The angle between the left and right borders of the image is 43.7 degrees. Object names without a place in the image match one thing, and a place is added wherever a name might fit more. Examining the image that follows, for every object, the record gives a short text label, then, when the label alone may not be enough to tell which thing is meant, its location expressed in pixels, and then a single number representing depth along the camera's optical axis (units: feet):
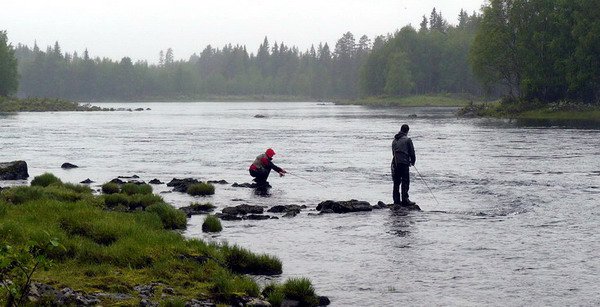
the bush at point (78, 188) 91.53
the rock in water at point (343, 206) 84.53
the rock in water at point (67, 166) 135.52
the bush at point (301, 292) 46.11
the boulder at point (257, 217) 79.20
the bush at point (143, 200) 82.53
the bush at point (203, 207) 85.25
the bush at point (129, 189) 92.53
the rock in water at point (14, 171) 113.80
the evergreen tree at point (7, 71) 505.25
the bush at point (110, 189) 94.99
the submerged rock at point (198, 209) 83.45
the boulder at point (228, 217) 78.43
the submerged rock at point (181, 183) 103.91
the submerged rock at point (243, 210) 81.71
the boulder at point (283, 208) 85.05
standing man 84.94
